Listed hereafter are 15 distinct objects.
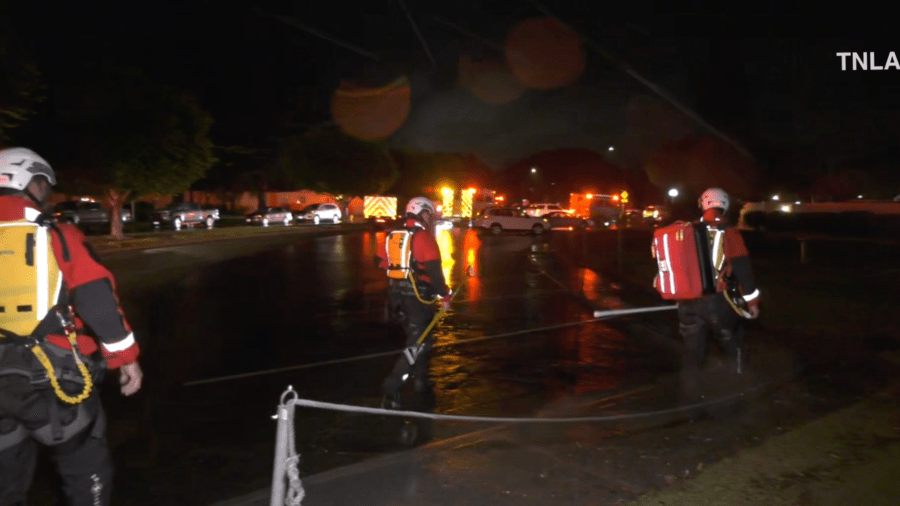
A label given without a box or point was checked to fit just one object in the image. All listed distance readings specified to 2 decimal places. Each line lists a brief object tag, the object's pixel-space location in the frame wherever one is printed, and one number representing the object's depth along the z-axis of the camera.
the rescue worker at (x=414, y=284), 7.11
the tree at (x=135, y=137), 29.09
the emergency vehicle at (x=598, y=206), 56.22
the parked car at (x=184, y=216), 44.75
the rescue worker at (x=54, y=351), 3.62
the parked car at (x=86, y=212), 40.66
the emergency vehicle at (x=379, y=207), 57.34
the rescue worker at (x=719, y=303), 6.59
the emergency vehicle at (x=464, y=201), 53.74
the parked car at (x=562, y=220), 48.45
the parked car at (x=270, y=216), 50.28
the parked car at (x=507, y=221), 44.62
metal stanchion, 3.98
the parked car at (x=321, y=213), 53.66
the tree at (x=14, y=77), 19.17
